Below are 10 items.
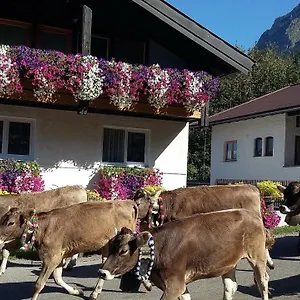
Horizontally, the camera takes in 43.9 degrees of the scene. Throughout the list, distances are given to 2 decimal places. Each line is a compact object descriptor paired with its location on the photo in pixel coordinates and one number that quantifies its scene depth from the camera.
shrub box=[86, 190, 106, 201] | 9.04
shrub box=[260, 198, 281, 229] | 9.26
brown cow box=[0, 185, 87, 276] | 7.16
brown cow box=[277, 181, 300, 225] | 6.34
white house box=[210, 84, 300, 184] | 16.09
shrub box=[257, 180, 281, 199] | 10.58
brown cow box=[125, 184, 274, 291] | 6.42
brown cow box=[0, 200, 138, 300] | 5.09
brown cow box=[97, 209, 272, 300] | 3.88
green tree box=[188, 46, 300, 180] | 27.06
